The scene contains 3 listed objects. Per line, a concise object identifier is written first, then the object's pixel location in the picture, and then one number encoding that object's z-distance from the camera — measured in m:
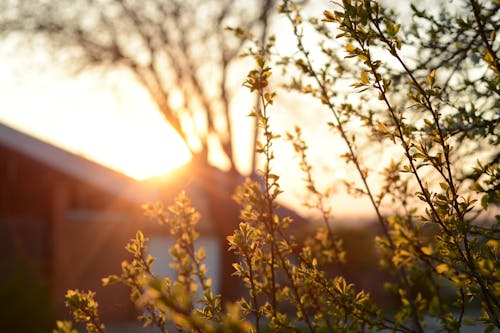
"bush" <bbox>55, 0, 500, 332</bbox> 2.10
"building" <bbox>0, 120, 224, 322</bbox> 12.13
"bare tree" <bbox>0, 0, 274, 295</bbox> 14.93
